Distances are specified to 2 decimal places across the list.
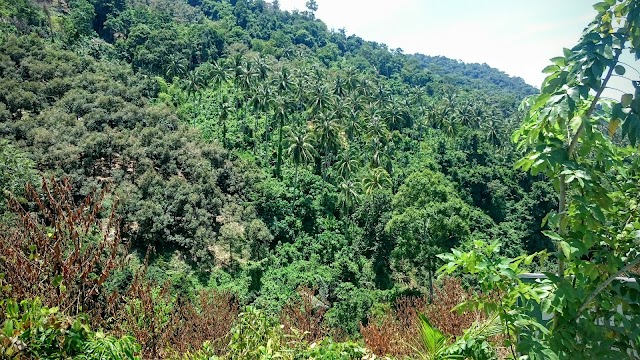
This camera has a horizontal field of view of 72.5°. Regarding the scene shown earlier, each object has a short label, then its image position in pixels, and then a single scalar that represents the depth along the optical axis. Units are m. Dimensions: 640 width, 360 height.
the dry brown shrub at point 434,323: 5.69
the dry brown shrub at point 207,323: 10.39
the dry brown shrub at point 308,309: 9.84
